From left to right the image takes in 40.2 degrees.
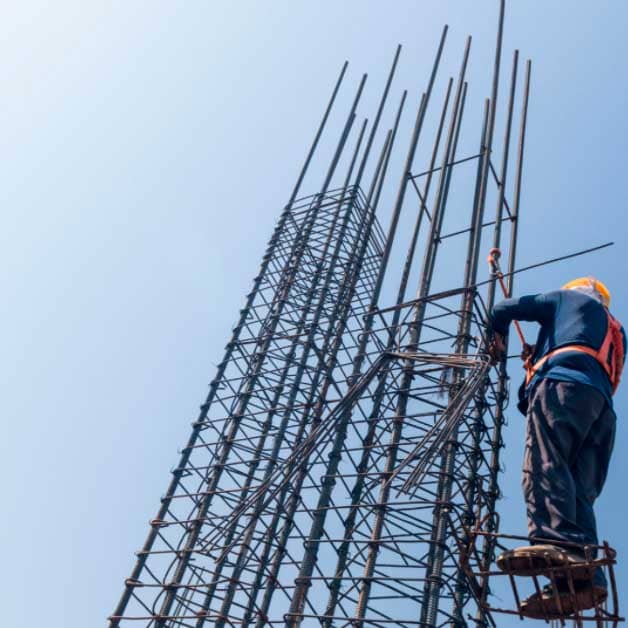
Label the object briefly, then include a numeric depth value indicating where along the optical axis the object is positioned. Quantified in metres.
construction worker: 6.53
